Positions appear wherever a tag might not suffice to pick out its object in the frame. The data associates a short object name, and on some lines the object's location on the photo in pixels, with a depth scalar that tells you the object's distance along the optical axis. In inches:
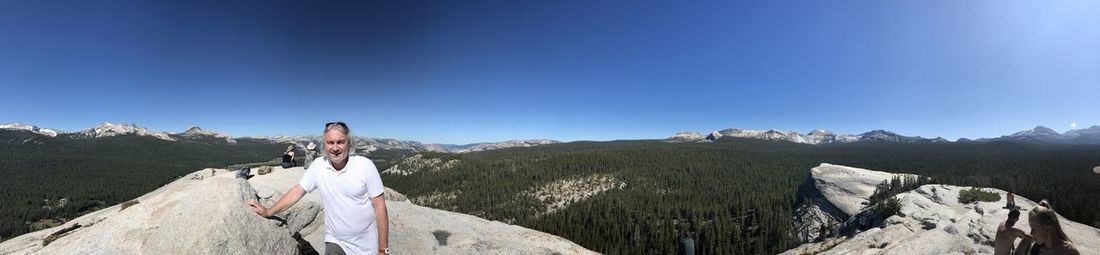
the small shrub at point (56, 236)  316.8
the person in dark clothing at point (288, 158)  1016.7
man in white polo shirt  221.3
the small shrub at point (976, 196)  1222.4
